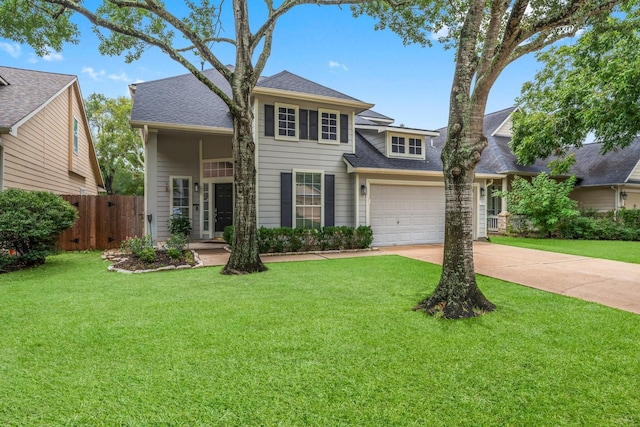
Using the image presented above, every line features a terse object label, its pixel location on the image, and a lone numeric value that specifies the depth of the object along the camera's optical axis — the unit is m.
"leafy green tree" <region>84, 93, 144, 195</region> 24.94
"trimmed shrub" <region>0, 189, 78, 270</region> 6.62
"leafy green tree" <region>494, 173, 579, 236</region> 13.57
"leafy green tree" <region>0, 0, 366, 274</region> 6.71
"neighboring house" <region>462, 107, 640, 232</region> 16.39
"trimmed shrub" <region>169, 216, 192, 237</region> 10.91
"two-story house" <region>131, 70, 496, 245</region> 9.91
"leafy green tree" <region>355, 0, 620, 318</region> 4.12
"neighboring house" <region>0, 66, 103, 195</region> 8.23
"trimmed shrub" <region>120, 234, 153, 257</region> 7.86
